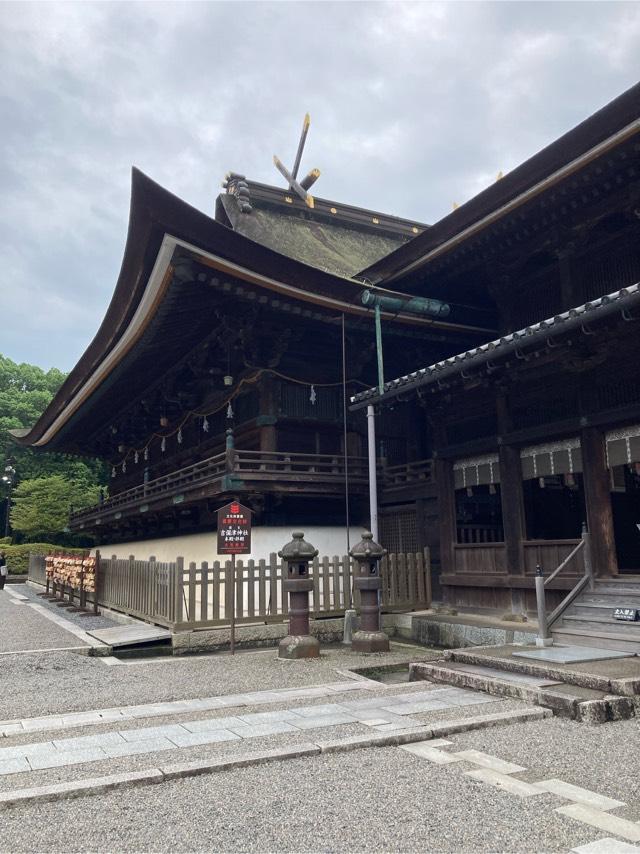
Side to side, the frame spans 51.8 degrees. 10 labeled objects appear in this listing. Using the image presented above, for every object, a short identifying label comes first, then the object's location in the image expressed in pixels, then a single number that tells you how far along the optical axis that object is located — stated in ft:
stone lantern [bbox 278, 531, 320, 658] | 29.09
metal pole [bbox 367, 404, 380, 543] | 38.24
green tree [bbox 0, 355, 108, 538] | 152.97
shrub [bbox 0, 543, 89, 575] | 114.21
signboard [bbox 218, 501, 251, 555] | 30.68
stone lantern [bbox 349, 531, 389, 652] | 31.19
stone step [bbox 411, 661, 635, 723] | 17.61
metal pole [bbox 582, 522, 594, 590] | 30.73
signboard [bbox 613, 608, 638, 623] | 26.12
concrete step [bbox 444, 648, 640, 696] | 18.66
